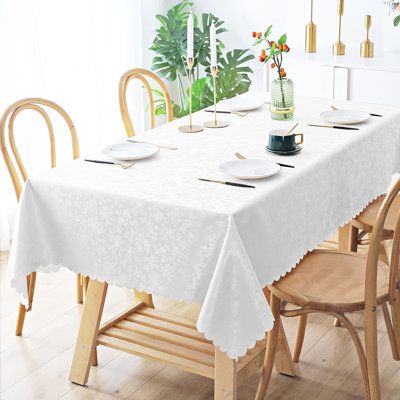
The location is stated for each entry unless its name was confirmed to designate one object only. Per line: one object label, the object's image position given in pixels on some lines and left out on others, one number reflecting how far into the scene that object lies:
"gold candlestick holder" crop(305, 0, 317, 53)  4.29
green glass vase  3.14
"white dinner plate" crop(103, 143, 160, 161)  2.70
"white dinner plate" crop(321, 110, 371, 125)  3.08
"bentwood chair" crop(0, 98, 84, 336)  2.90
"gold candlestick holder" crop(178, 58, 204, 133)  3.06
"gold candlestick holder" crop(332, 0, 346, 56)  4.24
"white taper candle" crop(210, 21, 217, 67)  2.89
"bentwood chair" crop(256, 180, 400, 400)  2.38
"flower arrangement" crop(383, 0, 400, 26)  3.98
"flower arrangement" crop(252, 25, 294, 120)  3.14
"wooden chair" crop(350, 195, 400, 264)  2.94
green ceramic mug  2.72
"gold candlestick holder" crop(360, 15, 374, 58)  4.12
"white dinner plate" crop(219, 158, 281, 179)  2.49
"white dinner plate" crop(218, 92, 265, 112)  3.34
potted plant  4.50
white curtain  3.92
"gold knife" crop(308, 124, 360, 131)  3.02
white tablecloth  2.22
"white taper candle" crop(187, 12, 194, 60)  2.82
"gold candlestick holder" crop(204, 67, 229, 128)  3.11
